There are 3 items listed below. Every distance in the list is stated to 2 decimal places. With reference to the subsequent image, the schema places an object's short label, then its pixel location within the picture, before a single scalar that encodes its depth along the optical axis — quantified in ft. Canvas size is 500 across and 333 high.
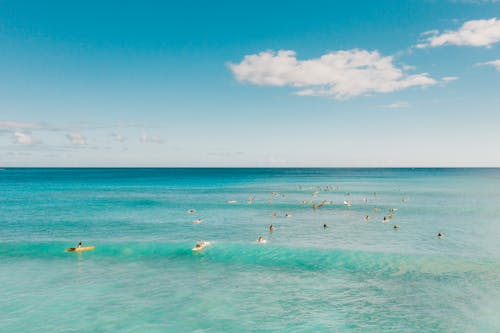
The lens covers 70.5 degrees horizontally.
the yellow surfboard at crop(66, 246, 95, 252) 118.83
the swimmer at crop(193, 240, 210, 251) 121.42
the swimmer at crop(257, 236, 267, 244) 132.83
